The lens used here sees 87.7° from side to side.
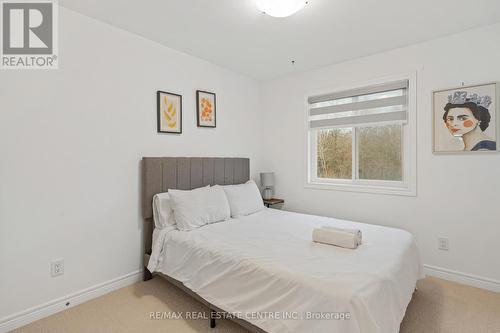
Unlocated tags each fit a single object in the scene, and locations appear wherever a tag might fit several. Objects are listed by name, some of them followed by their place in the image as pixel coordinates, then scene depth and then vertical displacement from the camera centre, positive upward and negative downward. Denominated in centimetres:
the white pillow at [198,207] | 239 -41
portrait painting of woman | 234 +42
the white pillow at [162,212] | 249 -46
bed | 136 -67
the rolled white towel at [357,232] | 197 -52
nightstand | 357 -52
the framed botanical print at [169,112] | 271 +57
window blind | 288 +70
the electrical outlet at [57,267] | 204 -81
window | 289 +31
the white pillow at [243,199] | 292 -41
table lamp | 369 -24
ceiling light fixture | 186 +115
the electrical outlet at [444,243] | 258 -79
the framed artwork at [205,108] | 310 +69
